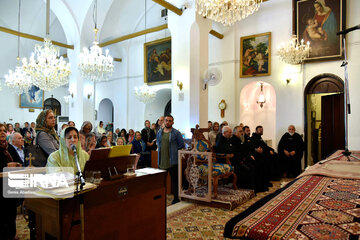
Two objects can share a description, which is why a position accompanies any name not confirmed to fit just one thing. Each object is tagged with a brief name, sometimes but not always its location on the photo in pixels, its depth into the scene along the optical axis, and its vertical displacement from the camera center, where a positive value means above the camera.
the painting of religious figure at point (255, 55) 9.39 +2.52
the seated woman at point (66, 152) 2.52 -0.28
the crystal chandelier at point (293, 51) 7.95 +2.21
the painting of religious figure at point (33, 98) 14.50 +1.46
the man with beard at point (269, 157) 6.93 -0.95
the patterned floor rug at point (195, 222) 3.54 -1.52
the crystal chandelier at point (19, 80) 9.55 +1.64
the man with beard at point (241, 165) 5.66 -0.93
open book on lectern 2.42 -0.37
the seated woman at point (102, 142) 5.25 -0.37
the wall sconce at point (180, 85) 8.24 +1.23
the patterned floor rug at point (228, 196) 4.63 -1.40
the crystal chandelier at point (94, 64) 7.65 +1.78
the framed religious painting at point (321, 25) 8.01 +3.14
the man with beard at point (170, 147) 4.96 -0.46
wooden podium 2.03 -0.78
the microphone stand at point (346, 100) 2.90 +0.26
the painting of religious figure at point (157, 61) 11.67 +2.86
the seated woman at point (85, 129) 4.80 -0.10
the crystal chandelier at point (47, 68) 7.05 +1.55
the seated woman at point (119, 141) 6.31 -0.42
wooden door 8.34 +0.00
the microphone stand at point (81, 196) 1.86 -0.52
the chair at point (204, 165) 4.88 -0.81
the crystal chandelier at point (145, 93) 11.18 +1.31
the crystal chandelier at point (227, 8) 4.98 +2.26
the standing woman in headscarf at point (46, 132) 3.15 -0.10
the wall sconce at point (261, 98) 10.33 +1.00
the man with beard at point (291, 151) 7.89 -0.87
